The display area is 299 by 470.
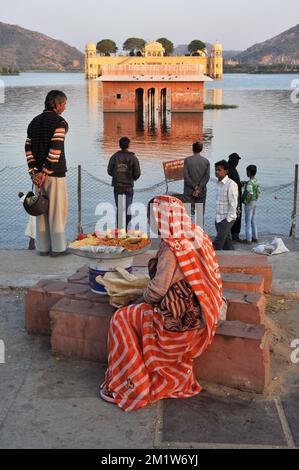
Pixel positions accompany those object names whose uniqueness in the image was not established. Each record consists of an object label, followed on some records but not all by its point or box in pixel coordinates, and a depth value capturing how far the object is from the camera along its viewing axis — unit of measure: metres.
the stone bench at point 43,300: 4.61
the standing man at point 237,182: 8.64
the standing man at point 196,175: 8.84
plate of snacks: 4.51
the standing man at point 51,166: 6.19
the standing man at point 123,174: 8.46
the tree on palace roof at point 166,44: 131.11
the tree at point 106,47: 138.00
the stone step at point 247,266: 5.36
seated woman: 3.62
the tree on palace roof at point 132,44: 157.62
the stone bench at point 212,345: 3.79
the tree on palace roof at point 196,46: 127.81
